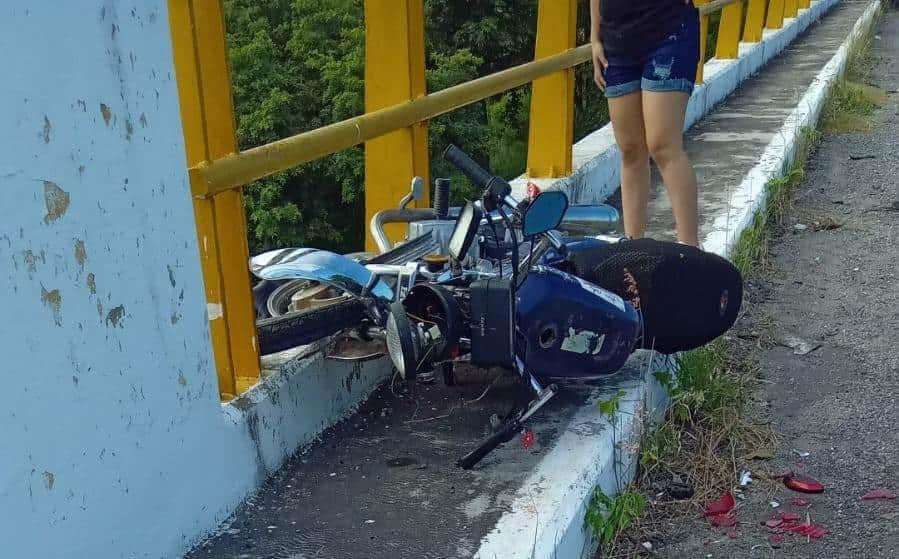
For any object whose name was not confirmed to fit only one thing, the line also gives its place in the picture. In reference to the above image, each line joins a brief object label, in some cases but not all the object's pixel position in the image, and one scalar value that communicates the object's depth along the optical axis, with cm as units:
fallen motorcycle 235
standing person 339
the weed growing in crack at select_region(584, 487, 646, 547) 230
